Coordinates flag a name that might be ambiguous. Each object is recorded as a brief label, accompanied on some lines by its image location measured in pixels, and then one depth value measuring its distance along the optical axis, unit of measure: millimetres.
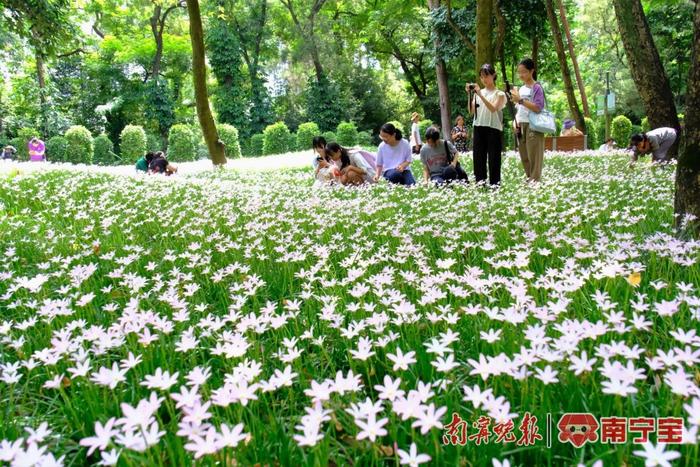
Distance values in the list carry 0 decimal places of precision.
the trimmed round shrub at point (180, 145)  25641
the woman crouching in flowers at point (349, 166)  8070
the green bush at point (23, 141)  26969
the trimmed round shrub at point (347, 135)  27156
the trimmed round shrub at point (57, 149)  25250
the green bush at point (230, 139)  28391
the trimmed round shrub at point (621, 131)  21578
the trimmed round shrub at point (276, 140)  28719
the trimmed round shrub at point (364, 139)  29181
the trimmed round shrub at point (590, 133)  21016
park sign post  16391
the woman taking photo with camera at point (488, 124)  6527
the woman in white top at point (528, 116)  6457
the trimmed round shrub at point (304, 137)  28625
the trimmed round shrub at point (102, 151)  28125
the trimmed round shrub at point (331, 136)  27703
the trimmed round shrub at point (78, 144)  24594
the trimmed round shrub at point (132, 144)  26172
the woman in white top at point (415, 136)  13409
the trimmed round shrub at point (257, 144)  32375
